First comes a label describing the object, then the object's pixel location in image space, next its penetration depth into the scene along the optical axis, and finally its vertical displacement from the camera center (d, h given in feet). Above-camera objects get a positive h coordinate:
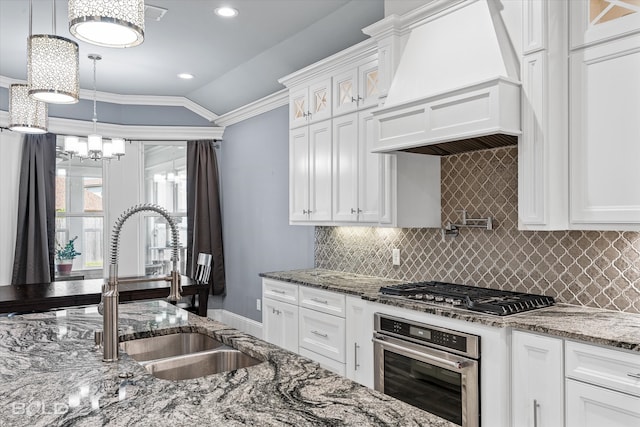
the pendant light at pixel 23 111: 9.47 +2.10
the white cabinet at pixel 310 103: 12.55 +3.12
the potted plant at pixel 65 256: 18.80 -1.54
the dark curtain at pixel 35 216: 17.43 +0.04
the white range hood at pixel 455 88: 8.07 +2.35
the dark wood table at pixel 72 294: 10.82 -1.90
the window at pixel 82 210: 19.33 +0.29
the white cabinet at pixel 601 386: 6.12 -2.24
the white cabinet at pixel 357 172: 10.98 +1.08
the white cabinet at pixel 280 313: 12.50 -2.59
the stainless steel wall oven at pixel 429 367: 7.82 -2.66
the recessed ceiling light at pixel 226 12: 11.73 +5.08
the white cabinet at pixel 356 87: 11.18 +3.16
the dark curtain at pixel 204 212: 20.17 +0.22
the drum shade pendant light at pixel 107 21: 5.04 +2.15
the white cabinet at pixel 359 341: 9.92 -2.64
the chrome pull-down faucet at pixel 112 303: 5.20 -0.94
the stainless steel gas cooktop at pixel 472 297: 7.93 -1.46
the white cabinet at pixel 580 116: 7.09 +1.58
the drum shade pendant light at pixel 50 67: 7.11 +2.25
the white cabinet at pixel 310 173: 12.59 +1.22
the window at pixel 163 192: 20.93 +1.10
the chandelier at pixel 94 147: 14.56 +2.19
